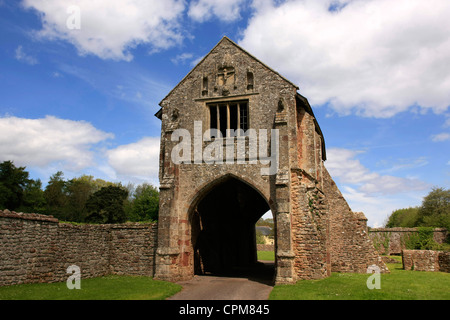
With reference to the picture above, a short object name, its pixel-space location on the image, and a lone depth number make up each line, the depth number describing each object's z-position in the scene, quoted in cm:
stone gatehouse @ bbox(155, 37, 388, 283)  1473
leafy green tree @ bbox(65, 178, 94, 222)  4782
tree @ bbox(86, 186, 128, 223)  4381
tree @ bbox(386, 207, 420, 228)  5003
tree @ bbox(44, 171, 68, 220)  4475
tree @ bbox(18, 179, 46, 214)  3653
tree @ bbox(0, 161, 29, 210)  3422
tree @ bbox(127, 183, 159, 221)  4547
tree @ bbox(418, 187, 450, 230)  4344
